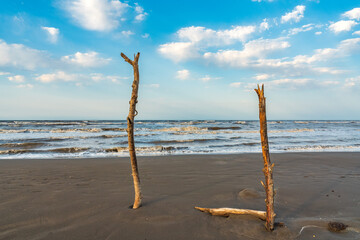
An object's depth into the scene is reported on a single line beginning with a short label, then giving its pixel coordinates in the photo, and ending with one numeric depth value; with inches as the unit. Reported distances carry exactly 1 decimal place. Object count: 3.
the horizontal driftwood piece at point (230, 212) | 162.5
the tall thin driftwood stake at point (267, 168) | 138.4
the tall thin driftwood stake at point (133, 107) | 166.7
